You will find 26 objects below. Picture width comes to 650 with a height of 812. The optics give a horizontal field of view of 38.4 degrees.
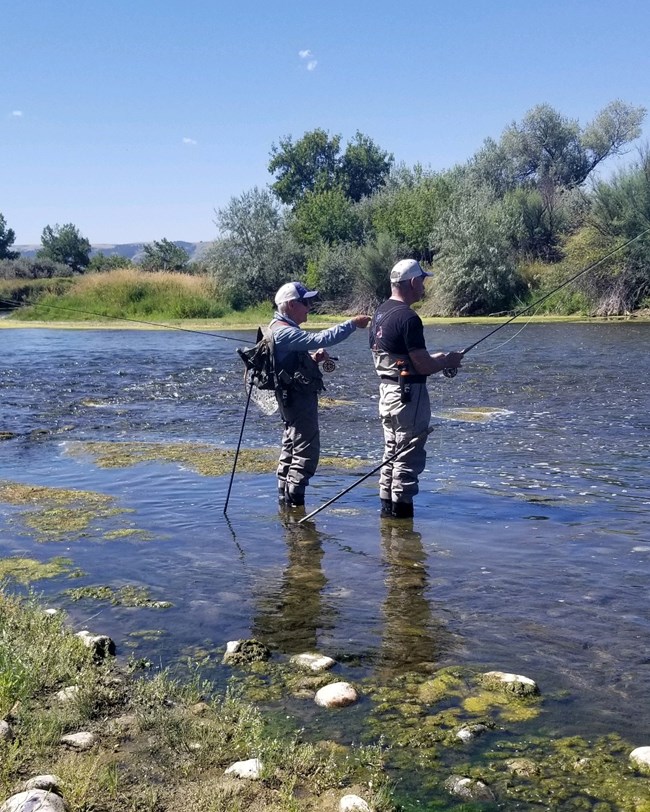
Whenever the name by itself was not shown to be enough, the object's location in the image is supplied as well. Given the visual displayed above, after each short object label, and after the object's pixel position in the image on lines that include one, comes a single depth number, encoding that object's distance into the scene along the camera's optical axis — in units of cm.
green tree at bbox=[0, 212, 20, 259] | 9912
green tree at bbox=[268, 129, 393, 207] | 9494
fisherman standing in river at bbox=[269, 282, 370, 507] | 762
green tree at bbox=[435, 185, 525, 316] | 4244
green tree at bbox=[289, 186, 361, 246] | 6200
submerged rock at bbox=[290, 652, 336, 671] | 471
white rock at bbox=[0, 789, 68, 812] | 310
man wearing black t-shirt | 732
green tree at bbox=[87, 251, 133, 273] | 7775
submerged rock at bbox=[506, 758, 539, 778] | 362
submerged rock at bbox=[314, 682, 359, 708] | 425
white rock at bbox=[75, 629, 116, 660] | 475
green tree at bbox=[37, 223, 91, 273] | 9244
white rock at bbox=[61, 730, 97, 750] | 371
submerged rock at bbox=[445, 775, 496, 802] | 346
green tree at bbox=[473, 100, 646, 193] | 6844
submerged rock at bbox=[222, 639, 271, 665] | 481
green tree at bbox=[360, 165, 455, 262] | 5259
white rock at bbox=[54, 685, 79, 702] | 407
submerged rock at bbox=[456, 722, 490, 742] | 392
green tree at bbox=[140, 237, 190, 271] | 7194
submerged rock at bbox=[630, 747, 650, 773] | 363
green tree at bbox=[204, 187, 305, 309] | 4962
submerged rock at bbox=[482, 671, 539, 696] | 436
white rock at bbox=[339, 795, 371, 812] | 329
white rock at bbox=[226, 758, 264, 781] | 348
